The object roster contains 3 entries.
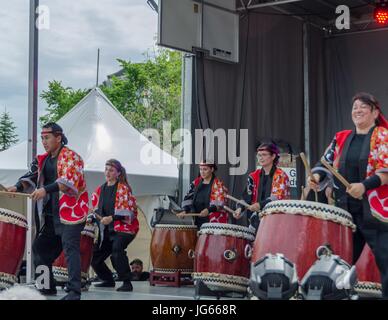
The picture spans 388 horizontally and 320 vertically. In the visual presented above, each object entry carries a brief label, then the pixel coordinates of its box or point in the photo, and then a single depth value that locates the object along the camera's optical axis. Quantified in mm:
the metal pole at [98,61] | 15156
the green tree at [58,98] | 20609
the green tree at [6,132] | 16984
